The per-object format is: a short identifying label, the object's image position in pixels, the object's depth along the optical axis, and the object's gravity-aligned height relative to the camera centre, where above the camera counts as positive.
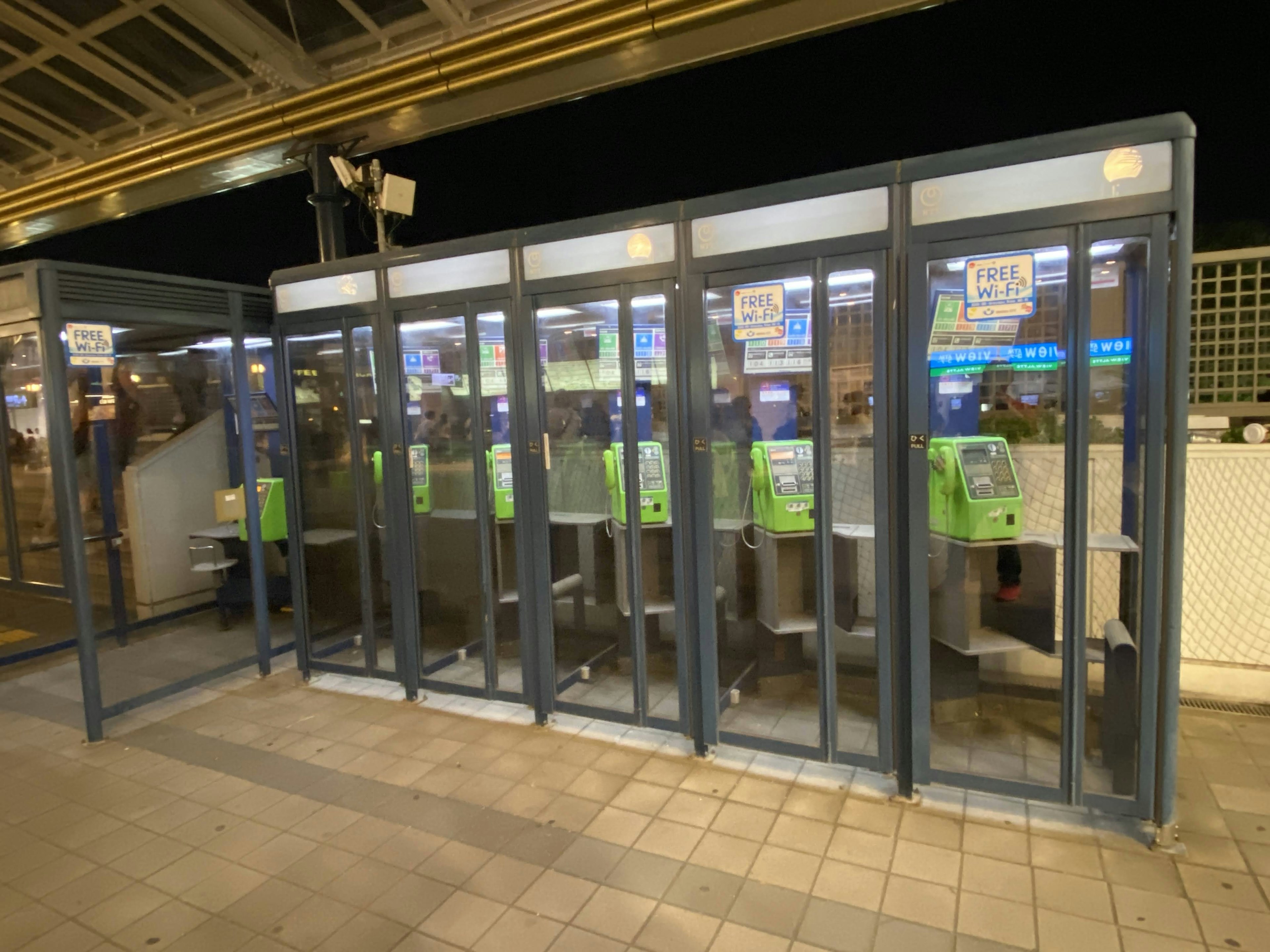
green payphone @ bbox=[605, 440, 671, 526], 3.94 -0.31
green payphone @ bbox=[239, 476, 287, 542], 5.60 -0.53
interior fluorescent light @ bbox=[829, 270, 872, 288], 3.14 +0.63
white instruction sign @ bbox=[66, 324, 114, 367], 4.21 +0.63
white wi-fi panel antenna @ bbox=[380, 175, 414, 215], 4.90 +1.70
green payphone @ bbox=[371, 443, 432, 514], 4.64 -0.28
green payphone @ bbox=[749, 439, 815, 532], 3.58 -0.32
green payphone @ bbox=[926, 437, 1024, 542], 3.17 -0.35
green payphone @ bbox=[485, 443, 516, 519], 4.36 -0.29
